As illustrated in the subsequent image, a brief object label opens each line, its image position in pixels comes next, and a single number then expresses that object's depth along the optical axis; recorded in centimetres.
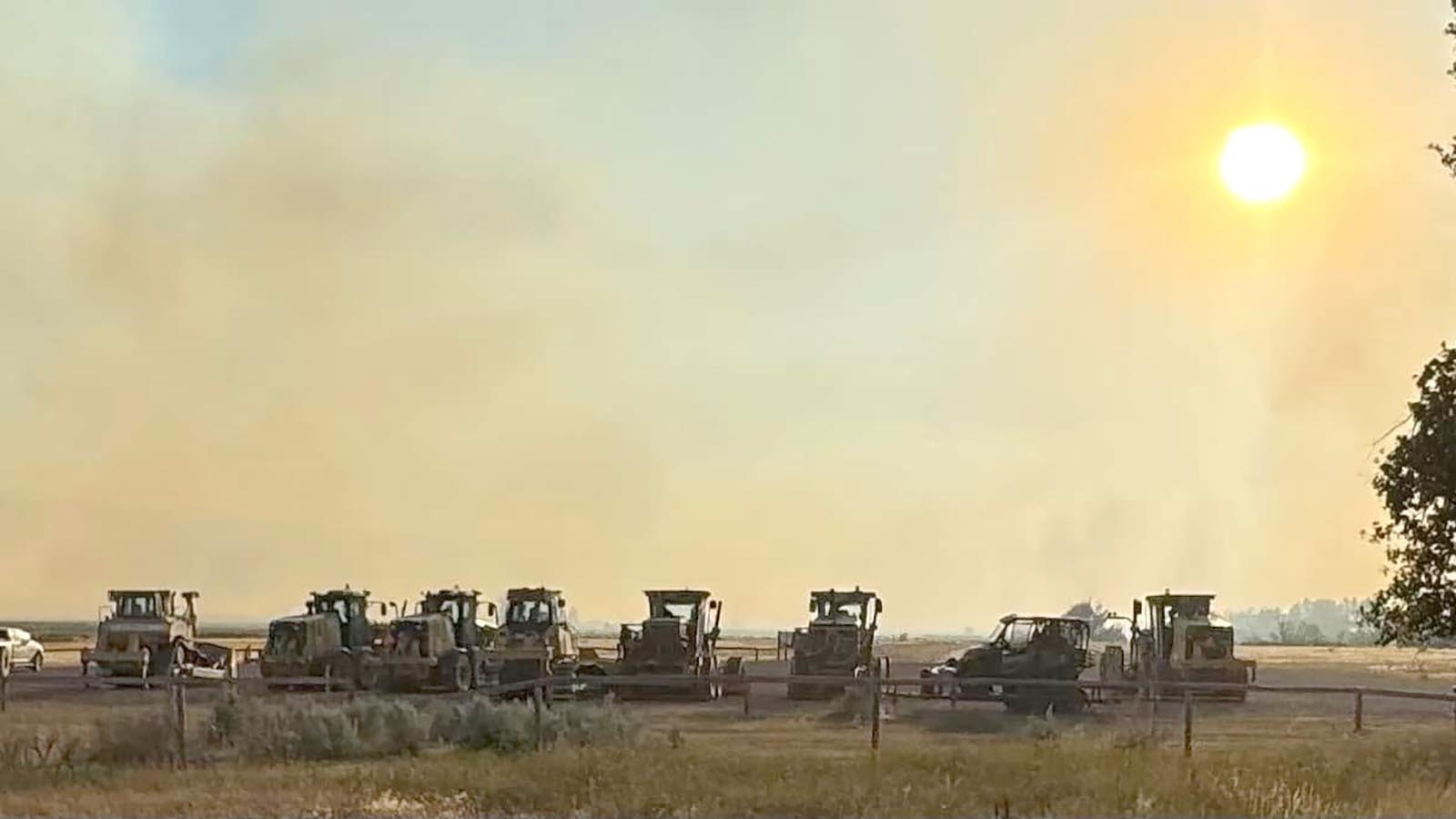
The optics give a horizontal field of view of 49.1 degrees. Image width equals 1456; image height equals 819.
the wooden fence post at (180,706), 1917
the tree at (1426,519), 1872
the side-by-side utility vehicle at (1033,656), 3362
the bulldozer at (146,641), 3888
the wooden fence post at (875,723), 2023
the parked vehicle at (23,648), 4810
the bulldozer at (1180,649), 3731
